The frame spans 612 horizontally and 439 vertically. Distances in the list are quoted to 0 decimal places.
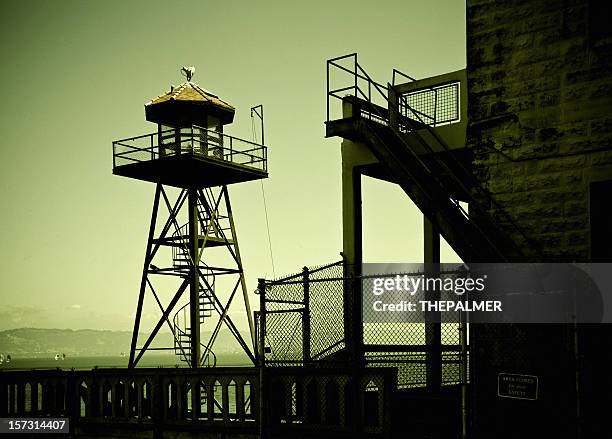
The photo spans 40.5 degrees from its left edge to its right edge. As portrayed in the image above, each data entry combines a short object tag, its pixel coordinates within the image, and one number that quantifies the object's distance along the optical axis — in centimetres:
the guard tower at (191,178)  3072
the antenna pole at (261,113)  3183
